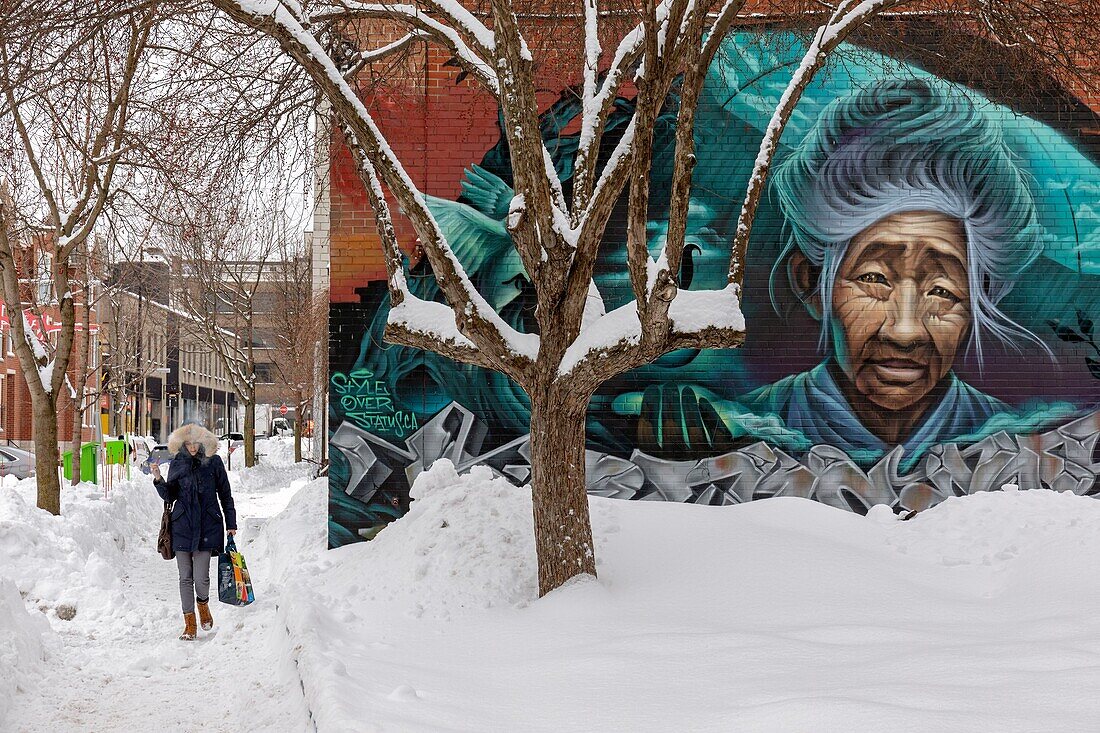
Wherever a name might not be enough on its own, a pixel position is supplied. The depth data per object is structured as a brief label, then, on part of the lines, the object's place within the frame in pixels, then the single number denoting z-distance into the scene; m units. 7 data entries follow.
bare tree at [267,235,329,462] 29.53
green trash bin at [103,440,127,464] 21.90
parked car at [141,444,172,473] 28.12
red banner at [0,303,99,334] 18.97
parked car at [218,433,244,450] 57.78
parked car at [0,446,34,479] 24.34
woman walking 8.19
